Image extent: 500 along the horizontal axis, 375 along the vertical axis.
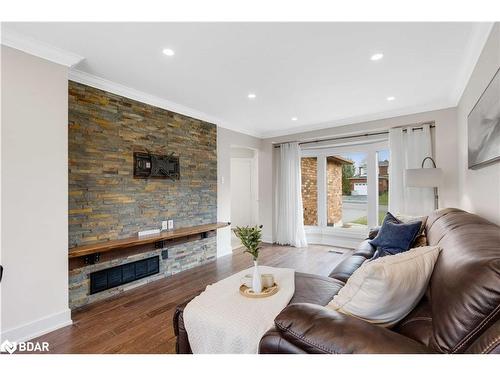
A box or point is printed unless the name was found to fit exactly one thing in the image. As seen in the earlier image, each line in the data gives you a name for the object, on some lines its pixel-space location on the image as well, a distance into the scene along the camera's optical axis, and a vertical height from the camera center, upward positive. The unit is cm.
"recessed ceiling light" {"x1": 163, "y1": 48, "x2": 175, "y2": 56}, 218 +128
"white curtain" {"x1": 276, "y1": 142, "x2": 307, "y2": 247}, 509 -18
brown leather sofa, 81 -51
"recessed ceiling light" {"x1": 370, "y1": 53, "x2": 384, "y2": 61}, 225 +127
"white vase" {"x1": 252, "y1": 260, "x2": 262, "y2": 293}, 166 -63
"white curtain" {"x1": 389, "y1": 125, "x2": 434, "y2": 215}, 370 +39
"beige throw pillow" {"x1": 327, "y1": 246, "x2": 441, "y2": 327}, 110 -47
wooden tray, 161 -69
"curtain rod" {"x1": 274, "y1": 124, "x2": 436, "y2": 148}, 381 +104
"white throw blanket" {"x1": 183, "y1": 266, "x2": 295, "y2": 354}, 126 -71
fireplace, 269 -99
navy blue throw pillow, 245 -51
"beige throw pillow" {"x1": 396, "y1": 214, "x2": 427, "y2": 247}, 239 -48
